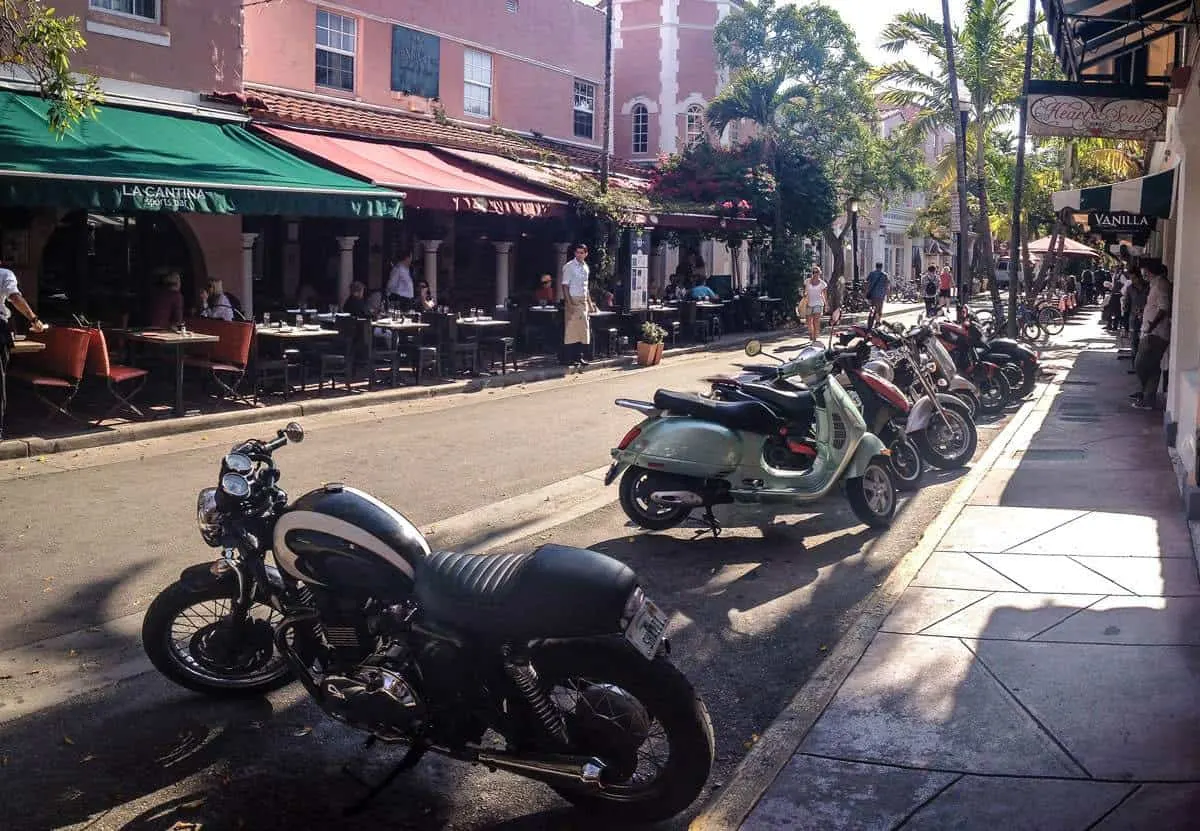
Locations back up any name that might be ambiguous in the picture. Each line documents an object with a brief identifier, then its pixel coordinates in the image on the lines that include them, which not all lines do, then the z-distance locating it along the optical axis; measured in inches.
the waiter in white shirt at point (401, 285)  727.1
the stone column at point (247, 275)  668.7
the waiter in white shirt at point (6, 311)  418.0
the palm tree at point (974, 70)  1029.2
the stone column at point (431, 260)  797.9
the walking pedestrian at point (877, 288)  1076.5
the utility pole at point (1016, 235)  747.4
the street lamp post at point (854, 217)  1362.0
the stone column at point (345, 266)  736.3
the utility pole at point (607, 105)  864.3
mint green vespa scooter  291.7
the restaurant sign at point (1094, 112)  473.4
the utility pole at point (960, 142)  781.3
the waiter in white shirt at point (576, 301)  730.2
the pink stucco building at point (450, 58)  824.3
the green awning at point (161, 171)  456.4
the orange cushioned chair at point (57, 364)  441.4
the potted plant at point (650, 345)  775.1
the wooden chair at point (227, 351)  510.3
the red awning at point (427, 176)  655.1
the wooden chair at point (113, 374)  453.7
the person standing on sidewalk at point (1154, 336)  545.6
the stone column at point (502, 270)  834.3
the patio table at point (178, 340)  479.5
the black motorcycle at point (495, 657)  144.7
